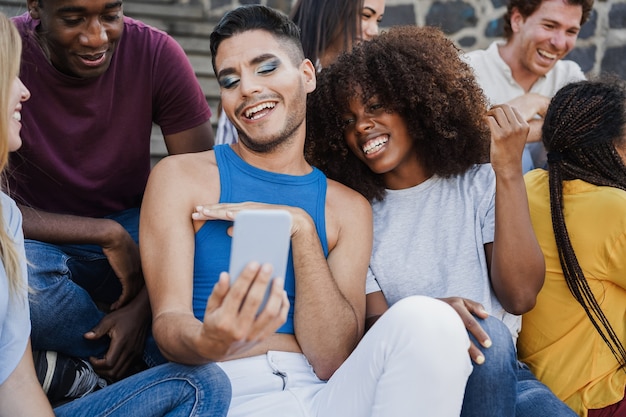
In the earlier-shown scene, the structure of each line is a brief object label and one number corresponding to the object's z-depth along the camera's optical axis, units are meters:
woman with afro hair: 2.41
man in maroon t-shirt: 2.47
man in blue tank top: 1.84
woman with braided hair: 2.49
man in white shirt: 4.12
